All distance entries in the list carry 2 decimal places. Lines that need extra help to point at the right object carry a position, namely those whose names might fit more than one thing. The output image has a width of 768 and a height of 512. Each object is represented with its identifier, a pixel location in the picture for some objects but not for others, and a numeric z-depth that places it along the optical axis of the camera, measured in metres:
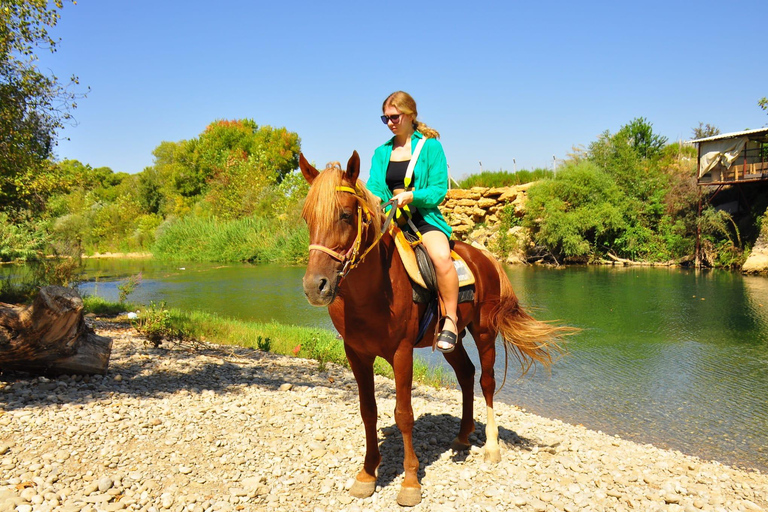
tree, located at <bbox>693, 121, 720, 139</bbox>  37.28
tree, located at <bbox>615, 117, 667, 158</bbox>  33.28
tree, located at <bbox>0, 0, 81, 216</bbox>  8.97
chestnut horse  3.00
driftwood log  5.22
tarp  24.00
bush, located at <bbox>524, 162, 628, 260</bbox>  27.61
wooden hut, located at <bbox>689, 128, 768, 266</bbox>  23.45
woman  3.89
